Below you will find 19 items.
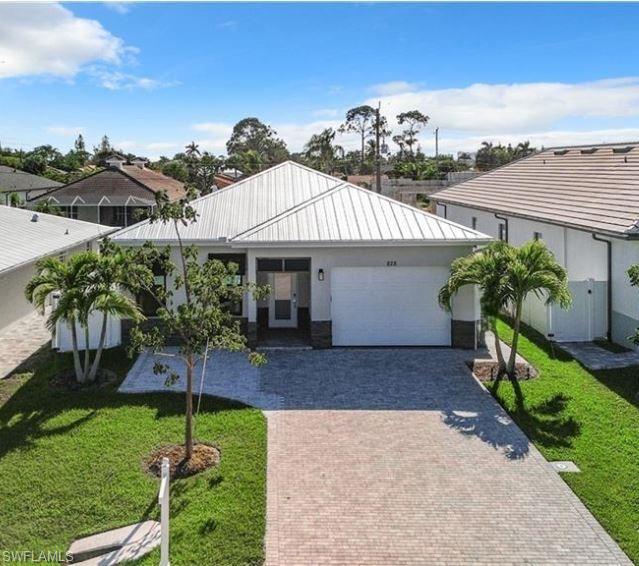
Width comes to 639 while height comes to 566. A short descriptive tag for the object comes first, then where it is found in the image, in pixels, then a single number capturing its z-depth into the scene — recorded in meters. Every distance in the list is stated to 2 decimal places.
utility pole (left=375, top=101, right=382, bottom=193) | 58.41
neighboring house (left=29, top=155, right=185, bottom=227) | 44.75
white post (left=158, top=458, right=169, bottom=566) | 6.96
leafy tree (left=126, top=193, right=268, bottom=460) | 9.98
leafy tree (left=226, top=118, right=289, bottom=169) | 109.03
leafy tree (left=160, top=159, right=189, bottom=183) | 73.93
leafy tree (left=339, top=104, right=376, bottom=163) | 83.00
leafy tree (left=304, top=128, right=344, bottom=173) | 69.81
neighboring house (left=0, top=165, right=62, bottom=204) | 55.03
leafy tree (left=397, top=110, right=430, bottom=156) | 89.50
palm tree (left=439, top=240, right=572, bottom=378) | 13.28
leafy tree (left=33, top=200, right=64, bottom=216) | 36.28
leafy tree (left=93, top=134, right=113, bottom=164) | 102.14
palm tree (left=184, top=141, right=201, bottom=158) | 90.44
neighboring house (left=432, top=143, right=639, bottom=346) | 16.25
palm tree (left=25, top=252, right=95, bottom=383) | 12.97
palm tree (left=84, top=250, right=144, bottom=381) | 13.10
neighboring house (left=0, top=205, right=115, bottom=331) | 17.67
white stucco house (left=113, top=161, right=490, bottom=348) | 16.42
